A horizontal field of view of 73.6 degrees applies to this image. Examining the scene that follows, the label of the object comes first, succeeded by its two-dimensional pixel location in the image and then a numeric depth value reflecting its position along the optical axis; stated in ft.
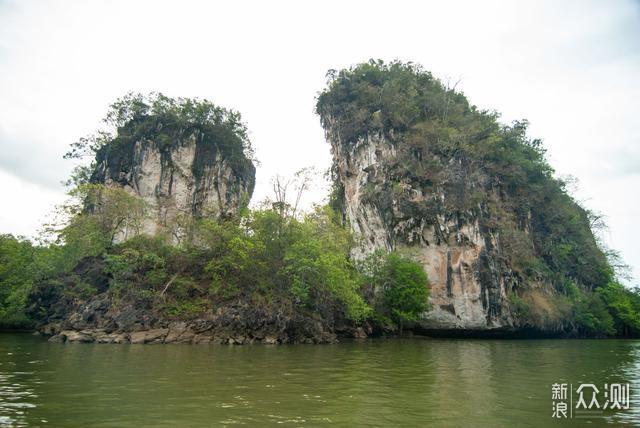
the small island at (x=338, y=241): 84.28
